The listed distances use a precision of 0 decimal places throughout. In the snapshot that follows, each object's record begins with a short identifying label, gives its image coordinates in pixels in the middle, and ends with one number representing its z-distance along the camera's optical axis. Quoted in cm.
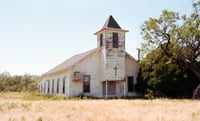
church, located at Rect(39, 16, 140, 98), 2241
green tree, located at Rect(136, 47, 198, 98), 1980
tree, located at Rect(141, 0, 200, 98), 1850
